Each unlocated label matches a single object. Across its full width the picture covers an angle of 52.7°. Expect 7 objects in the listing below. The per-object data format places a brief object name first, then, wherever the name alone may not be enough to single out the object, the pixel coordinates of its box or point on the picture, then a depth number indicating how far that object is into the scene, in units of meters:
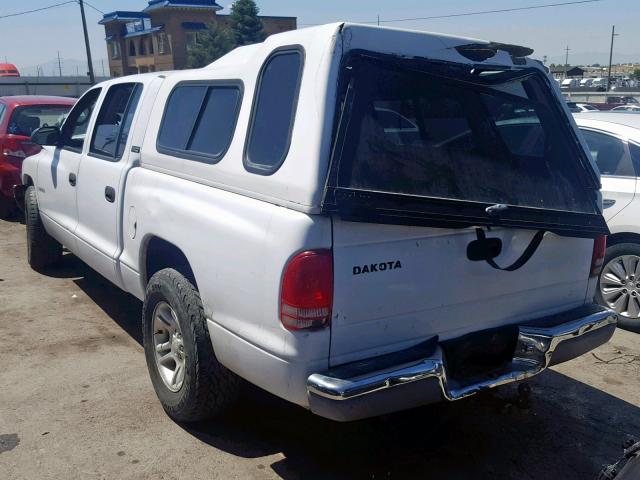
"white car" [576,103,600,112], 26.33
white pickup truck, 2.67
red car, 8.72
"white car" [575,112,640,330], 5.43
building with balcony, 61.78
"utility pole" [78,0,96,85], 36.74
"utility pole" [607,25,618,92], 64.01
